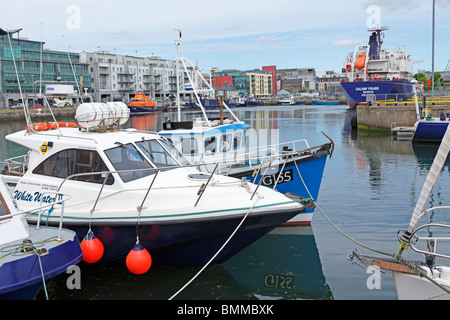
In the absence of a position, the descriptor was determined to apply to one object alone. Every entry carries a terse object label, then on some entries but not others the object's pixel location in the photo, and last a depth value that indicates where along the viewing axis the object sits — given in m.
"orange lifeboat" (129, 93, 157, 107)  89.56
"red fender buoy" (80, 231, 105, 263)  7.57
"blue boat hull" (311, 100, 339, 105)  121.19
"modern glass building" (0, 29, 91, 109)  78.00
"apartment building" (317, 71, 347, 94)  193.00
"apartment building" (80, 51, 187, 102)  102.88
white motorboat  7.66
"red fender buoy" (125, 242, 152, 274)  7.30
